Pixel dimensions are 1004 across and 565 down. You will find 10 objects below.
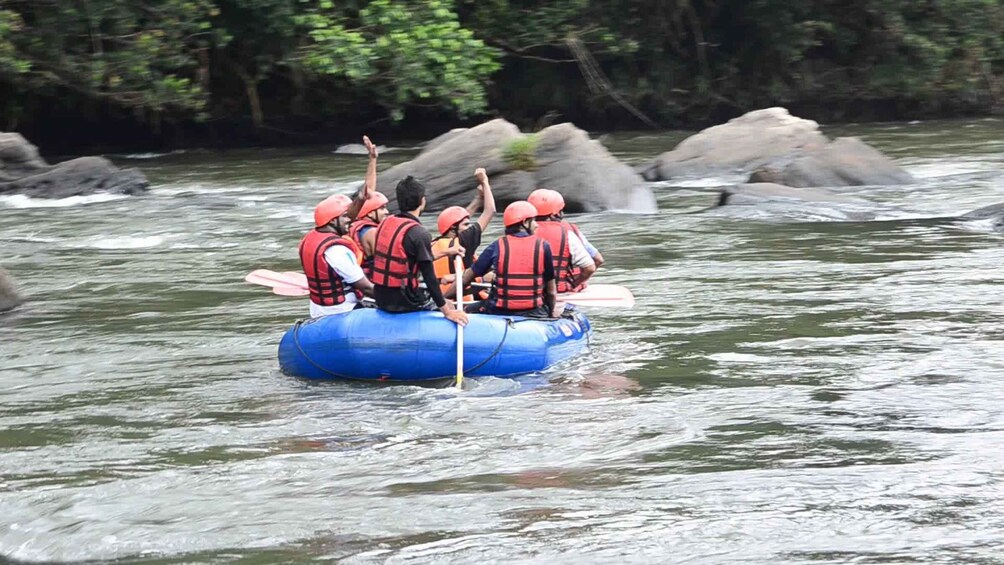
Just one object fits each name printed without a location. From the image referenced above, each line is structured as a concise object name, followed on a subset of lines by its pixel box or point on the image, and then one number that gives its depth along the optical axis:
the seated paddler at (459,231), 18.69
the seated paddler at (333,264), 18.27
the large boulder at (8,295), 24.44
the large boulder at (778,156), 37.59
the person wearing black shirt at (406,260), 17.20
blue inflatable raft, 17.64
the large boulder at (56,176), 40.26
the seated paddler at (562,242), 19.44
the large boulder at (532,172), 34.47
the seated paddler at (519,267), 18.17
